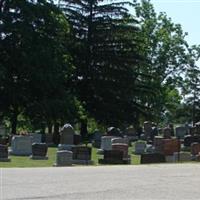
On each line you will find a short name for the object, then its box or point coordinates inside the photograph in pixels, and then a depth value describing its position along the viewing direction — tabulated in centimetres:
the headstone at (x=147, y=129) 4480
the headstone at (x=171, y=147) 3016
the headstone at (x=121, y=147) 2710
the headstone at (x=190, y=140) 3809
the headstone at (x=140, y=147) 3259
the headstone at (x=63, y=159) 2296
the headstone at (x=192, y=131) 4642
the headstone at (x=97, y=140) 3759
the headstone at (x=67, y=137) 3198
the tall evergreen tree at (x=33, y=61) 4616
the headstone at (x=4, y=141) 3235
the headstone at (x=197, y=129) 4452
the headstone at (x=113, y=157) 2505
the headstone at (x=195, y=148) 2994
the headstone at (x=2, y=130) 4071
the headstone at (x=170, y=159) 2769
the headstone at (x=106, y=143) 3262
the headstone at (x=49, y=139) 3922
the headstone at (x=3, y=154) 2444
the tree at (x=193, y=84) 8056
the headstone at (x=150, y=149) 3250
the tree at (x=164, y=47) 7431
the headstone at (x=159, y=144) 3084
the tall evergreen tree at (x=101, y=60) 5541
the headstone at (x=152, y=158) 2559
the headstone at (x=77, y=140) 3631
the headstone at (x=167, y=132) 4228
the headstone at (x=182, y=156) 2842
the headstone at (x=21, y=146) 2905
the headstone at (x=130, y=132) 4750
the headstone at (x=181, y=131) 4889
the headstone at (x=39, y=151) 2672
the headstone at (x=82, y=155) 2486
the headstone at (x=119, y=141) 3164
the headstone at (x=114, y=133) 4131
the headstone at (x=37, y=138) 3548
